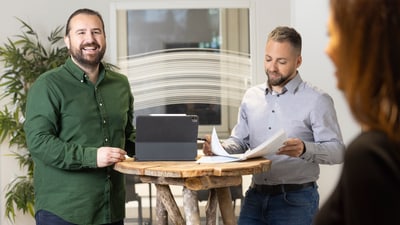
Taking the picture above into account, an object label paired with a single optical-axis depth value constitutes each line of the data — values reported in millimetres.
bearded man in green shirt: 2709
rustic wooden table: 2365
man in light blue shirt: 2652
